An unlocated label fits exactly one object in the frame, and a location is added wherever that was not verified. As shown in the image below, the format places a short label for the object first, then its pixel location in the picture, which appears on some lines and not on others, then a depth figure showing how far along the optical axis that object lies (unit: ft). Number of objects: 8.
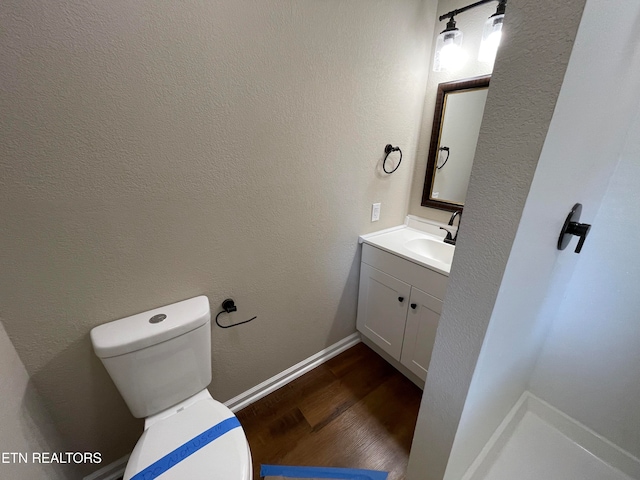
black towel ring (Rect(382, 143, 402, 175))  5.05
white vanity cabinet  4.32
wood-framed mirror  4.72
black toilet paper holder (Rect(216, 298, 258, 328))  3.88
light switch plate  5.36
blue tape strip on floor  3.71
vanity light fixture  3.92
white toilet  2.62
